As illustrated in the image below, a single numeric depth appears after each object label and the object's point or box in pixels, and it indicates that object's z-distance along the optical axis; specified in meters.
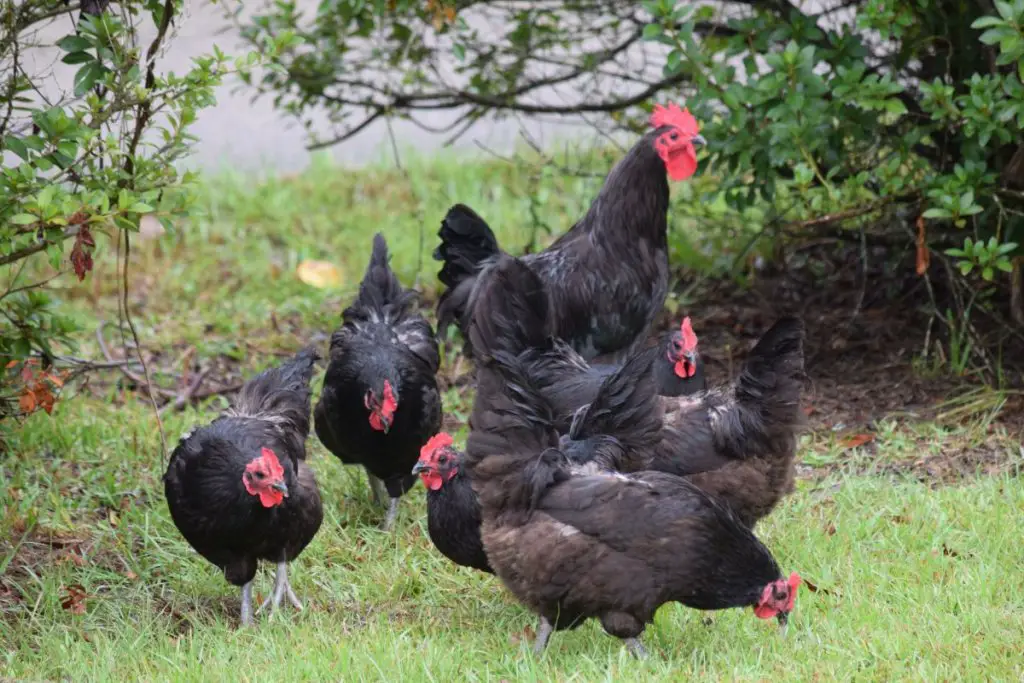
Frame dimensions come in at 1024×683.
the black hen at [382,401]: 12.63
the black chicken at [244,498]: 10.70
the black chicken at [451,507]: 10.58
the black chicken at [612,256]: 13.12
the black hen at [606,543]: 8.91
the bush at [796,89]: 12.55
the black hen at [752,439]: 10.93
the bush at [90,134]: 9.49
